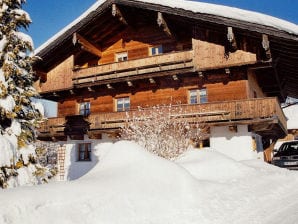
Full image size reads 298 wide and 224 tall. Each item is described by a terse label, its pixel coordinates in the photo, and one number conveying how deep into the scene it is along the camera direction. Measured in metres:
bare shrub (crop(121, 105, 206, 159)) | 12.19
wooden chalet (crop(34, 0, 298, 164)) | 16.23
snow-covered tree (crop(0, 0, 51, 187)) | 9.78
